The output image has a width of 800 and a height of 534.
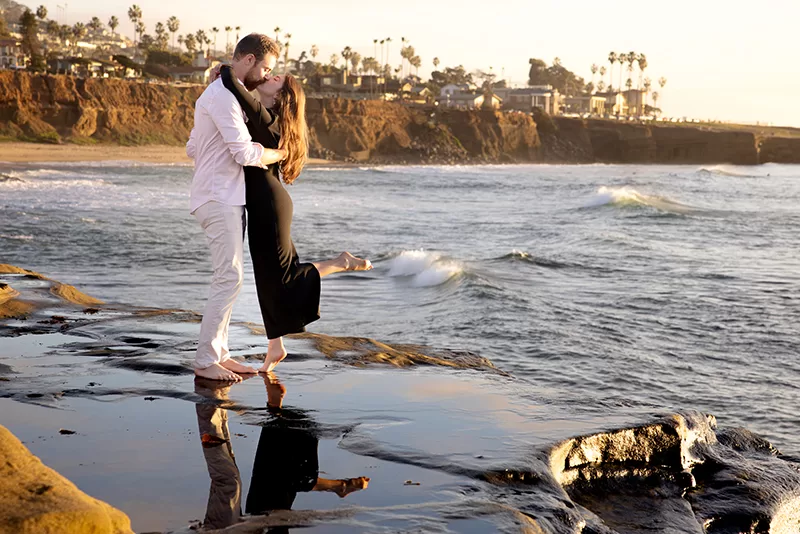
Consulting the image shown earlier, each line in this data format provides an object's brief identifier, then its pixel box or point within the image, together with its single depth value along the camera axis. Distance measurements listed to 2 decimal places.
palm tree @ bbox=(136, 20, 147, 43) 155.88
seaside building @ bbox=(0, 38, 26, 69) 98.81
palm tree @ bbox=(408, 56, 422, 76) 180.62
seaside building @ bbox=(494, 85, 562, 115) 145.75
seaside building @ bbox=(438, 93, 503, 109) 129.50
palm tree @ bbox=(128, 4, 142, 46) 152.12
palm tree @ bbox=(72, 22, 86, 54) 140.75
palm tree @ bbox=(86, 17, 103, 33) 153.10
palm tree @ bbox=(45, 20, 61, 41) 136.50
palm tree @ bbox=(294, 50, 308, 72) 170.38
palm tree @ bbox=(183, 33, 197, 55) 152.75
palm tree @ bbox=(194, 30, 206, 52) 154.00
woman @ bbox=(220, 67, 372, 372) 4.63
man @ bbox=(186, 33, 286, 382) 4.45
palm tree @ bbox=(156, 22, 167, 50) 163.16
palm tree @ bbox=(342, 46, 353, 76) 157.50
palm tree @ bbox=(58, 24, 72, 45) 136.50
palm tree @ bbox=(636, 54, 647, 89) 181.38
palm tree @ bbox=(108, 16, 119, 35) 157.00
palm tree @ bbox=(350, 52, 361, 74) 172.00
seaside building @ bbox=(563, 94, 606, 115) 165.62
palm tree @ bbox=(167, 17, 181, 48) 159.50
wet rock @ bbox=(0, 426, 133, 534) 2.23
